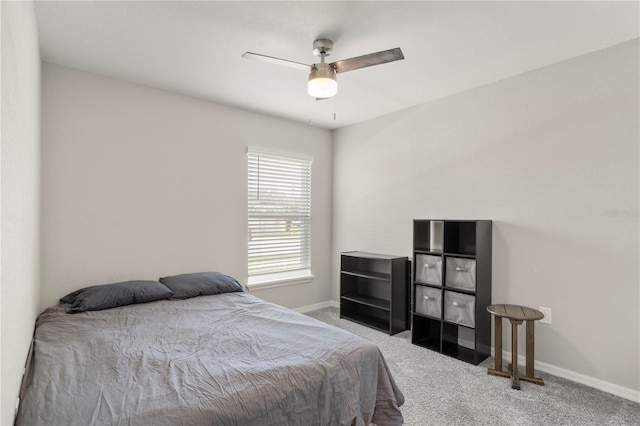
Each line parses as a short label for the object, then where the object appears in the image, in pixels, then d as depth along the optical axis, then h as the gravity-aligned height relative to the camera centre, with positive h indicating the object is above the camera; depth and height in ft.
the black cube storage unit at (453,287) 10.18 -2.33
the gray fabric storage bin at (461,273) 10.18 -1.83
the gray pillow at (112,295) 8.82 -2.29
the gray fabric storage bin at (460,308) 10.16 -2.91
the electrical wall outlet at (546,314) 9.57 -2.82
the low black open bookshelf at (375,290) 12.67 -3.17
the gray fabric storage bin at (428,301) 11.05 -2.92
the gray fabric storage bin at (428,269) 11.09 -1.85
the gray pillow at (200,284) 10.23 -2.25
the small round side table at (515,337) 8.65 -3.29
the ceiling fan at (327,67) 7.13 +3.21
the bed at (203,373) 4.45 -2.54
